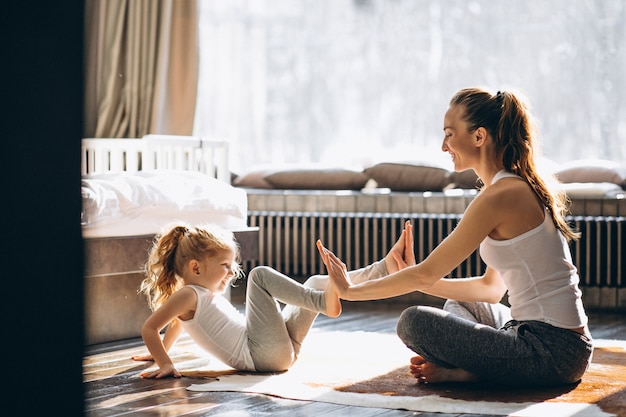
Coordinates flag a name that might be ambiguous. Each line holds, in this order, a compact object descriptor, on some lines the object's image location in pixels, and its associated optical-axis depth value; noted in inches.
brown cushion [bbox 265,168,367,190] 204.1
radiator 174.1
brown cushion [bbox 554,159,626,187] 182.4
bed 129.3
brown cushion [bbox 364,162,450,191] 193.9
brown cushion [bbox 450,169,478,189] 190.1
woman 90.7
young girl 103.2
